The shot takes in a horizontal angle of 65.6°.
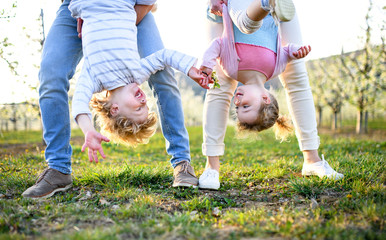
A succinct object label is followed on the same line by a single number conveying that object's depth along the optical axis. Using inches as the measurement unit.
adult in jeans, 115.6
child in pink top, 119.5
